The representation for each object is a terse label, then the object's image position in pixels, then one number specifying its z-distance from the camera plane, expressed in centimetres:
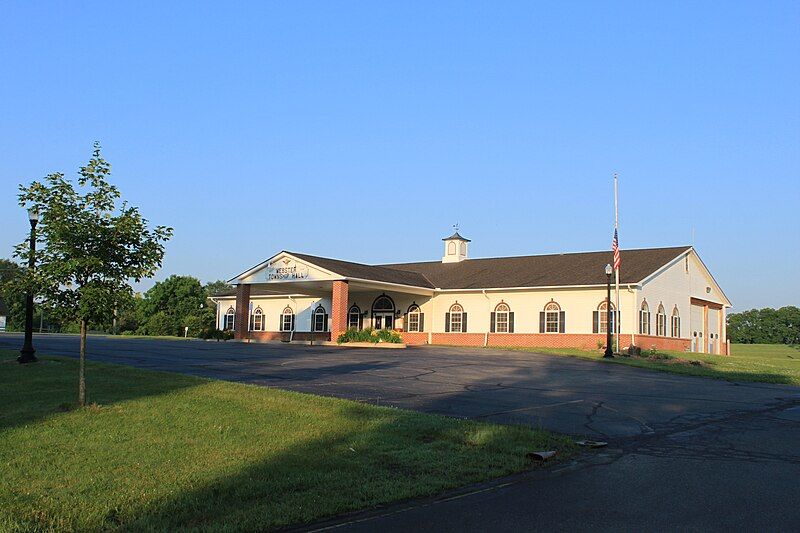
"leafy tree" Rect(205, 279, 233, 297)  12555
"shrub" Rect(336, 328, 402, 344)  3841
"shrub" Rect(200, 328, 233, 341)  4575
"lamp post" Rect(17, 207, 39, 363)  2027
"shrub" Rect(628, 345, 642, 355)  3440
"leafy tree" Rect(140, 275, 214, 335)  6756
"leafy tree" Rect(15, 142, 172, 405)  1185
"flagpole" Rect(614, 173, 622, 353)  3622
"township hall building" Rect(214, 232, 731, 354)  3916
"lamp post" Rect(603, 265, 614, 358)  3189
